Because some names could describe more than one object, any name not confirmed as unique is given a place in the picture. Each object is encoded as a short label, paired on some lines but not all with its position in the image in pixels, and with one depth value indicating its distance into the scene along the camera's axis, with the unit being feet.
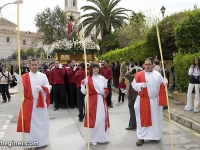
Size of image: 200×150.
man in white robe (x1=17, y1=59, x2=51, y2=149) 13.58
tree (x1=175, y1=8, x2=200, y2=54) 25.67
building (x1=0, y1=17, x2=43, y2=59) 180.76
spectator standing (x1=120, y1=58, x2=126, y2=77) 35.72
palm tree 72.18
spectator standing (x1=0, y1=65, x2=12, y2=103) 31.23
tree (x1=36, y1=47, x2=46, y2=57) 163.70
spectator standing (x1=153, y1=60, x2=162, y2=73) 23.15
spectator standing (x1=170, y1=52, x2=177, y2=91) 30.03
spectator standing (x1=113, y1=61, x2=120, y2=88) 38.38
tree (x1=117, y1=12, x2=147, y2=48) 70.25
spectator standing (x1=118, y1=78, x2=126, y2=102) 27.16
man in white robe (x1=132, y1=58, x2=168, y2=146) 14.19
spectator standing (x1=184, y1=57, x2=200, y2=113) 20.86
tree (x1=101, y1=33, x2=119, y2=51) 81.00
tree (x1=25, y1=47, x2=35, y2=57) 162.45
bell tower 167.81
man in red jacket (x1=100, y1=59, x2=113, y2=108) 25.69
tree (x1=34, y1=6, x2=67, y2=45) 119.05
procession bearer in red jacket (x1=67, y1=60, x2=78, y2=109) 25.09
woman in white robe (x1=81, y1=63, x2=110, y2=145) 14.47
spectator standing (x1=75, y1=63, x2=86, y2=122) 20.21
